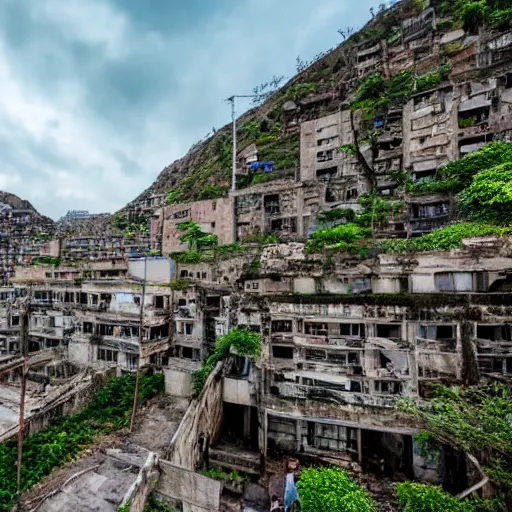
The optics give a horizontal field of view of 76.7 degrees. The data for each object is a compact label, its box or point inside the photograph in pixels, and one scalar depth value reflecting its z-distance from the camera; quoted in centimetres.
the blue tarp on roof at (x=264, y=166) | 4347
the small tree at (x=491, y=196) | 1983
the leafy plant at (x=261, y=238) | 3329
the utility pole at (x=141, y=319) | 2319
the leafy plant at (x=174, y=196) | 5091
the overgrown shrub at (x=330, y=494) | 1175
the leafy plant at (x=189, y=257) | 3047
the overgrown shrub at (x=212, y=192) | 4153
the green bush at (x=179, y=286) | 2572
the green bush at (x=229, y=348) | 1930
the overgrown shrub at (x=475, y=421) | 1237
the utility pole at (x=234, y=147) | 4237
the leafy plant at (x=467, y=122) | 2937
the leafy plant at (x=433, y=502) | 1129
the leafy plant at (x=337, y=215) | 3100
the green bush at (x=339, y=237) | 2126
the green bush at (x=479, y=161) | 2494
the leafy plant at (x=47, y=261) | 3491
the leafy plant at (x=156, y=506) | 1275
